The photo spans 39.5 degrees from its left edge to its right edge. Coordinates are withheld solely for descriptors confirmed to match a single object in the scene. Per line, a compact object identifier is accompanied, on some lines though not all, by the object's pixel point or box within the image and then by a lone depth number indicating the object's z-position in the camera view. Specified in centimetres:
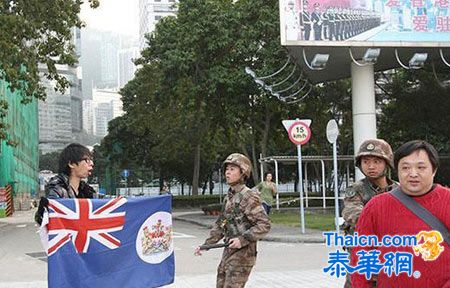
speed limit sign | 1634
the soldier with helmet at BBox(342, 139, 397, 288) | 432
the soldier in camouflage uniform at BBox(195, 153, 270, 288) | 529
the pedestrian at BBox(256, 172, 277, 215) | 1733
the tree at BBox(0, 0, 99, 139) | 1988
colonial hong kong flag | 482
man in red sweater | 296
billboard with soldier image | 1969
